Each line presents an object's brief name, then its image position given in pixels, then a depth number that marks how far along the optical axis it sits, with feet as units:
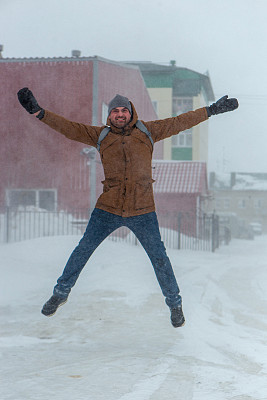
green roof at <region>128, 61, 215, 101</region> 109.91
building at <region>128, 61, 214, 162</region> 108.06
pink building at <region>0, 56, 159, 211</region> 56.85
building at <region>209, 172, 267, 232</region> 212.02
